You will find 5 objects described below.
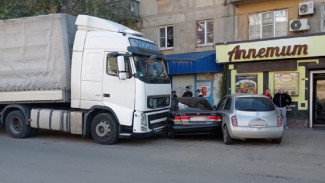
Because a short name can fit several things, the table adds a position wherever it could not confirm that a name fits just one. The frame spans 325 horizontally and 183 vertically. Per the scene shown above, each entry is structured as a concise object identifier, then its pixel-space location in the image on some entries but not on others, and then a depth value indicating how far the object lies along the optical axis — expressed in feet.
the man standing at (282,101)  40.22
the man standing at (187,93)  45.65
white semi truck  28.25
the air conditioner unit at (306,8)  42.80
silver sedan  28.27
